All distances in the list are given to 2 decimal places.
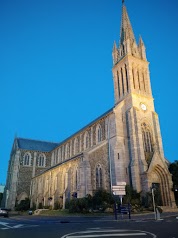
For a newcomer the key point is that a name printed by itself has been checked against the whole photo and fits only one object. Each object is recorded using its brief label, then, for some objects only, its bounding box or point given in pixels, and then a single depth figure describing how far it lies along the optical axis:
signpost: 19.34
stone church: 31.53
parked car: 28.65
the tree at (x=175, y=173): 32.20
